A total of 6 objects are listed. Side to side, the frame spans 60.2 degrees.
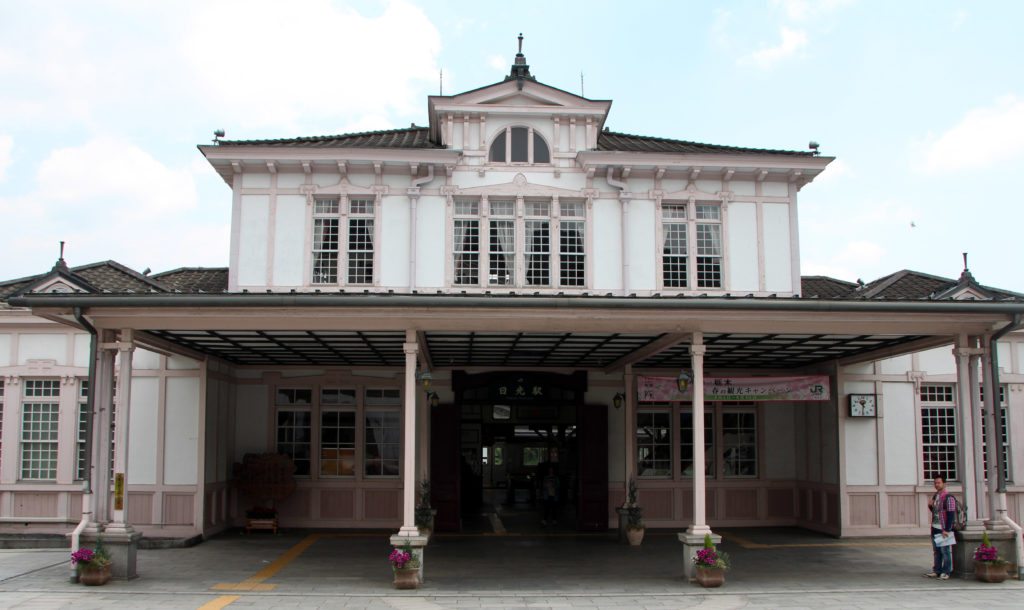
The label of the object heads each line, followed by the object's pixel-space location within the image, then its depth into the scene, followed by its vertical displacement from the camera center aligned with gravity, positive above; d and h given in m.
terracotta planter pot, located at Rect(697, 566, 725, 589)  11.35 -2.20
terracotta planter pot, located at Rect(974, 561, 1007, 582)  11.77 -2.20
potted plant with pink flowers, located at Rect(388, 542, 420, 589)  11.12 -2.05
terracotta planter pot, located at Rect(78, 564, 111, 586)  11.30 -2.17
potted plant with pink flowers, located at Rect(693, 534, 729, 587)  11.36 -2.07
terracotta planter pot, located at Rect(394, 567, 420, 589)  11.16 -2.18
